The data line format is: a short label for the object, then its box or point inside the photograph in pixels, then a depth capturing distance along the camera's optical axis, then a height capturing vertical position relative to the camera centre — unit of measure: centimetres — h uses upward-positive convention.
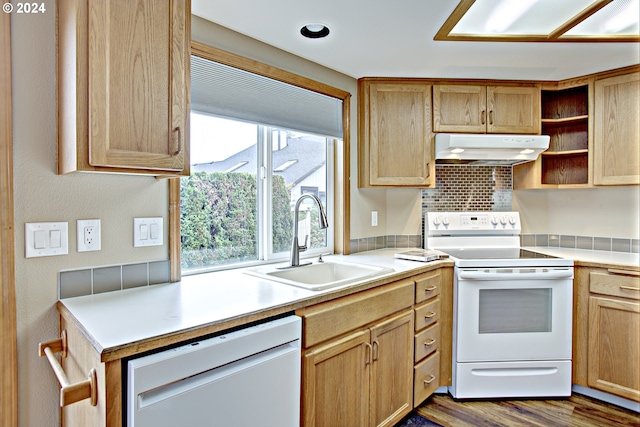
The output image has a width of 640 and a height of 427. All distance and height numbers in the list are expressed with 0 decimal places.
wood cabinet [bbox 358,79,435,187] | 256 +51
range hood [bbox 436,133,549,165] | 246 +41
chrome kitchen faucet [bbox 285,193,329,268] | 202 -15
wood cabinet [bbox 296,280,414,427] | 145 -66
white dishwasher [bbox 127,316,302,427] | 97 -50
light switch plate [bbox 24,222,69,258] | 125 -11
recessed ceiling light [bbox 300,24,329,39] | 185 +89
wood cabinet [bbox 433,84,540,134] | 260 +69
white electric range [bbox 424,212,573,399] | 227 -73
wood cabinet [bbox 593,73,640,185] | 243 +51
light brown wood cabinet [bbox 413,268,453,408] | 210 -73
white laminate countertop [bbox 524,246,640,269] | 225 -32
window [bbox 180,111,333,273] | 184 +9
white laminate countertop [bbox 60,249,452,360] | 102 -33
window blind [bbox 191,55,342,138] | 175 +58
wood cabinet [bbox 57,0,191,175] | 111 +38
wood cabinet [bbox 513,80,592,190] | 274 +48
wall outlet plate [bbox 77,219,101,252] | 136 -10
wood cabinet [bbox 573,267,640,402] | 218 -73
